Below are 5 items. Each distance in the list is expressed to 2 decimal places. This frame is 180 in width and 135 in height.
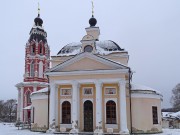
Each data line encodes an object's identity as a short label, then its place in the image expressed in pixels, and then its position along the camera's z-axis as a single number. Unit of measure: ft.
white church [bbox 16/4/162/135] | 77.20
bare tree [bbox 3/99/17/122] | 272.92
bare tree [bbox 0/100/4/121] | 269.23
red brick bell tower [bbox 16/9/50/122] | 138.92
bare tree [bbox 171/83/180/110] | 204.03
